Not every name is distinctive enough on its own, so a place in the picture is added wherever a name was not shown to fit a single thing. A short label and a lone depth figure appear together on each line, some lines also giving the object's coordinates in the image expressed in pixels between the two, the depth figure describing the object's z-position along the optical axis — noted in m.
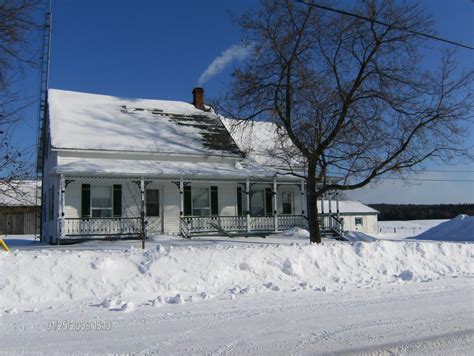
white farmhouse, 20.88
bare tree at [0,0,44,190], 11.38
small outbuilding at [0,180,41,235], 40.50
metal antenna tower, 26.28
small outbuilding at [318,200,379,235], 58.51
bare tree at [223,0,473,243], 17.00
